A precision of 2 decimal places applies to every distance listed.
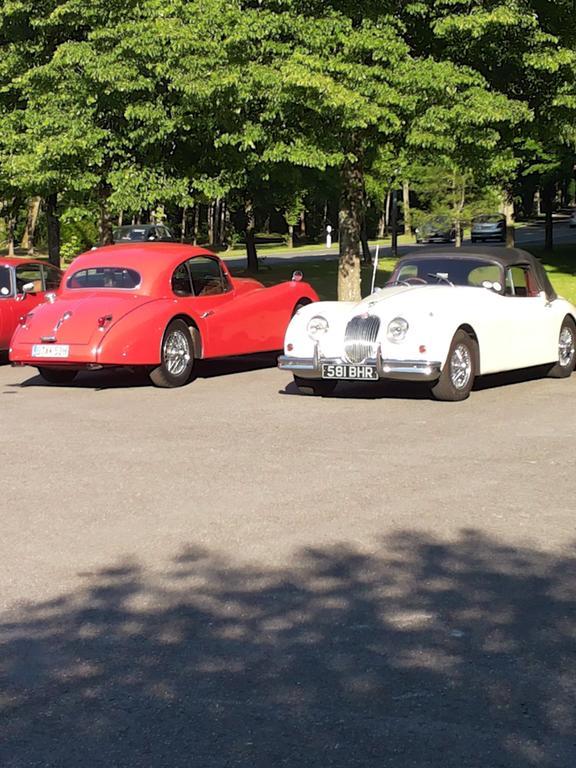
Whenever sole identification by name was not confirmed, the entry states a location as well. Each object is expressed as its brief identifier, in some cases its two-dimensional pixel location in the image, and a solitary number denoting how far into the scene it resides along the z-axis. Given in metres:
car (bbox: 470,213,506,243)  67.32
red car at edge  17.78
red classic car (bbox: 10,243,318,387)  14.81
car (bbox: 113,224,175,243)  50.59
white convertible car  13.21
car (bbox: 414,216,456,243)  65.00
